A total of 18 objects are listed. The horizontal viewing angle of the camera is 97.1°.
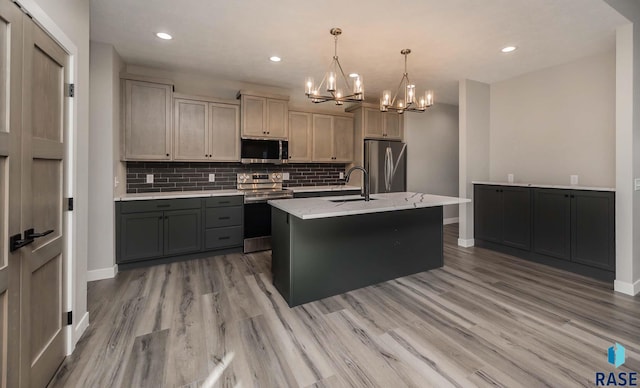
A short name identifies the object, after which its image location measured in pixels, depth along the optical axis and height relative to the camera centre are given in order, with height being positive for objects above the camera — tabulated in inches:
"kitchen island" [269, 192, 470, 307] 98.7 -19.2
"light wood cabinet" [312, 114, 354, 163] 195.3 +38.9
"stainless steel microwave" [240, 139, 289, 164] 169.8 +26.2
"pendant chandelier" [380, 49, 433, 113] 122.1 +41.8
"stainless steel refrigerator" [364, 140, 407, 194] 205.0 +21.7
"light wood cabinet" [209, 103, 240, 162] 161.3 +35.7
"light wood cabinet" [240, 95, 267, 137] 166.4 +46.6
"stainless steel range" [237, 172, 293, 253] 161.3 -13.7
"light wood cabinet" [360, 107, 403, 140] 202.1 +51.0
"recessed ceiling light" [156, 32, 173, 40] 114.7 +65.3
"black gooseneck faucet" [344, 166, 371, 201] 114.0 +1.9
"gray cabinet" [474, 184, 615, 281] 121.6 -15.9
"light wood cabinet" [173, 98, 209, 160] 151.8 +35.0
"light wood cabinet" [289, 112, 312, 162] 186.5 +38.4
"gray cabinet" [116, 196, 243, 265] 132.5 -16.9
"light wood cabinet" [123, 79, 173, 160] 139.6 +37.2
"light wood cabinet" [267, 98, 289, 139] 173.8 +47.1
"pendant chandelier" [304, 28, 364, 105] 102.7 +39.8
